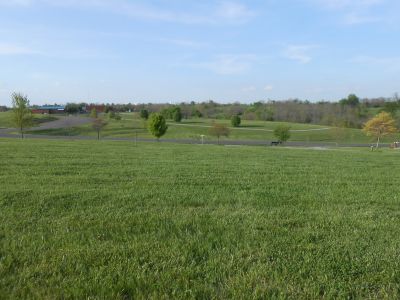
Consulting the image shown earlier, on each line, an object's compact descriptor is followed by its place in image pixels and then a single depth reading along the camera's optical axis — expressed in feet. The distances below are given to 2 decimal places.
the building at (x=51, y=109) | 473.30
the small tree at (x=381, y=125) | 193.67
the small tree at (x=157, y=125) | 175.94
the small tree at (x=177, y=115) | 372.38
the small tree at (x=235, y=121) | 336.70
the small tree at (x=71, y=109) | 492.66
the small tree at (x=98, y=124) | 230.36
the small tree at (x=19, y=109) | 152.15
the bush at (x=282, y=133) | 218.79
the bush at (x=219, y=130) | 229.04
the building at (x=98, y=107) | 515.50
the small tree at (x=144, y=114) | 362.78
